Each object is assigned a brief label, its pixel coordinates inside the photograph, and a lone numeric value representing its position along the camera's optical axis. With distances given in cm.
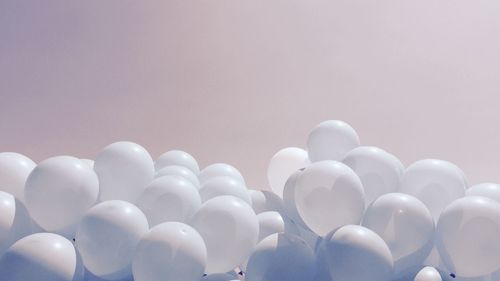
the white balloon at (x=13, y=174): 159
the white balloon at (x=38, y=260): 125
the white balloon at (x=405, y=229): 133
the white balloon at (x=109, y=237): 133
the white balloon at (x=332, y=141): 180
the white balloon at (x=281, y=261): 129
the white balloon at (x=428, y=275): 128
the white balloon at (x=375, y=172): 155
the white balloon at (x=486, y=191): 152
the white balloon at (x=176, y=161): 202
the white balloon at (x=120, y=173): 161
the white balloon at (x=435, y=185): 150
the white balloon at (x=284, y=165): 215
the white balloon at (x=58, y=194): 145
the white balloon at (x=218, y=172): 200
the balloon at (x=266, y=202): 182
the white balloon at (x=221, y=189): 169
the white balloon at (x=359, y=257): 123
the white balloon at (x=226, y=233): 141
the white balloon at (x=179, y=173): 177
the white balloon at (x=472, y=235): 128
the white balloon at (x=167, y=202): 150
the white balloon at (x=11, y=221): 141
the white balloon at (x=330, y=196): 140
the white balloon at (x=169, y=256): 125
